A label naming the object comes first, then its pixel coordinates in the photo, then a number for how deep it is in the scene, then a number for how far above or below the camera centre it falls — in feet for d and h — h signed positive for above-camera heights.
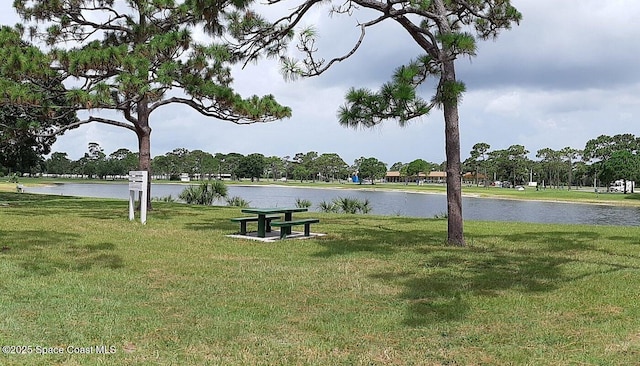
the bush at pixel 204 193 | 70.03 -2.24
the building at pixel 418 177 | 319.04 +0.67
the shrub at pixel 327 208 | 60.57 -3.49
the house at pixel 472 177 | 281.13 +1.03
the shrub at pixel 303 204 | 56.65 -2.91
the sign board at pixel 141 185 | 35.53 -0.64
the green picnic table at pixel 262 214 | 27.99 -1.97
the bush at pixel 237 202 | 67.72 -3.32
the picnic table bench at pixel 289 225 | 27.28 -2.65
